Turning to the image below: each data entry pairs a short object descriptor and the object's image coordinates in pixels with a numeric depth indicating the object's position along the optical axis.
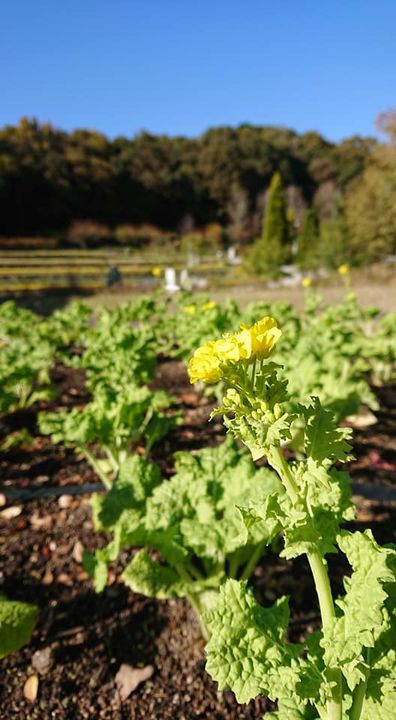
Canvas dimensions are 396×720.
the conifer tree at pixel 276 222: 25.38
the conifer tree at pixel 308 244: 22.52
